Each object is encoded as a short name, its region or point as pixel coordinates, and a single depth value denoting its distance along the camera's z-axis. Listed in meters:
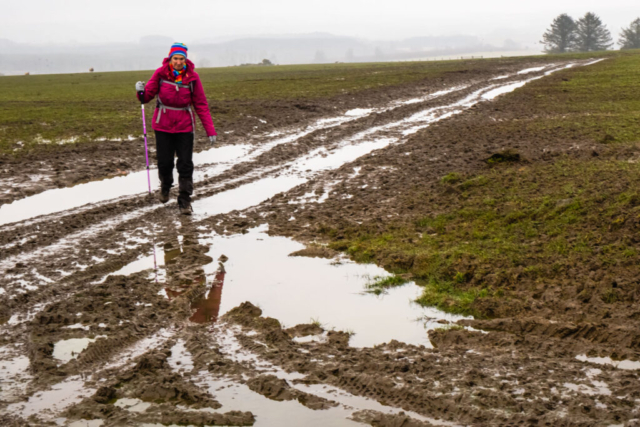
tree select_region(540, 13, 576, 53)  143.00
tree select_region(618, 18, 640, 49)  144.62
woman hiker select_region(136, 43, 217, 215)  10.31
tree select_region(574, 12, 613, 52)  141.25
